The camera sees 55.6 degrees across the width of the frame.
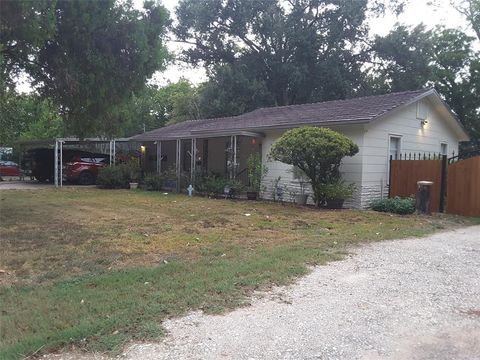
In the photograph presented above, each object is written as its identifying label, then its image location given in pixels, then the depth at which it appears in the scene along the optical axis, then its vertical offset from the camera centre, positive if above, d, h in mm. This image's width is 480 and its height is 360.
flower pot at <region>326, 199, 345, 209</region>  13391 -1086
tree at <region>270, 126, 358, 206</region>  12797 +400
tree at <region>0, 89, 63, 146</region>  11570 +1539
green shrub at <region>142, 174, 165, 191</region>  19844 -841
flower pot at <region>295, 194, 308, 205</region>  14523 -1070
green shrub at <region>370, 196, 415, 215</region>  12672 -1078
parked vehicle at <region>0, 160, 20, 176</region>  29984 -623
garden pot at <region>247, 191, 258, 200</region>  16234 -1067
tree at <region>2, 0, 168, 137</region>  9352 +2319
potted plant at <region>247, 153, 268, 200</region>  15945 -327
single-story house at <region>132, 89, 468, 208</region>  14156 +1203
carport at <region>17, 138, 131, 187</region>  21484 +867
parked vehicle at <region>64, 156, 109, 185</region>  22688 -393
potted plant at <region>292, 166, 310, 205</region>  14531 -527
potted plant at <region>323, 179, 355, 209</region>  13156 -769
